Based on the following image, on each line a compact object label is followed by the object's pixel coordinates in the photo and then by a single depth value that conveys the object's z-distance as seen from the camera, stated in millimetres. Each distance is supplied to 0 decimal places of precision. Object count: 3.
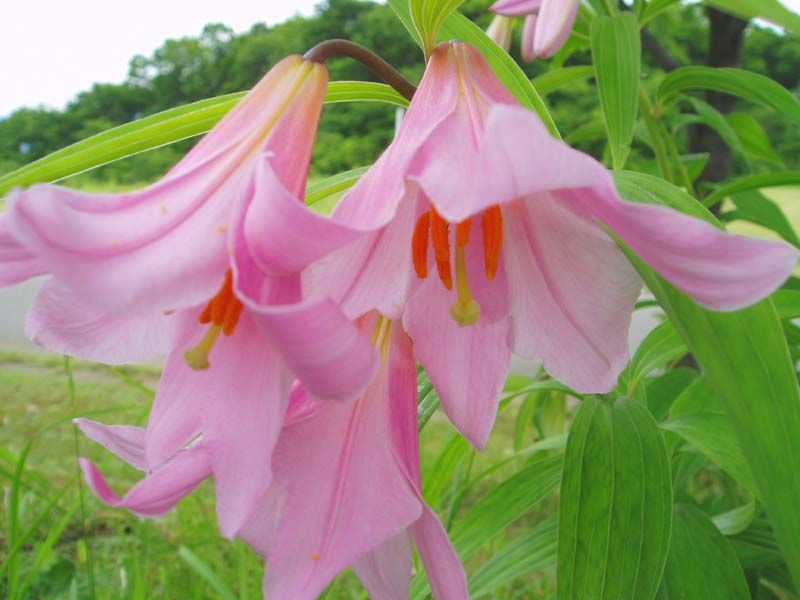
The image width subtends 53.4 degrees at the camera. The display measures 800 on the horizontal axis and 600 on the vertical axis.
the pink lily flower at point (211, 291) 218
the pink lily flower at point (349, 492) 295
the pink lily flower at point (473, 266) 267
